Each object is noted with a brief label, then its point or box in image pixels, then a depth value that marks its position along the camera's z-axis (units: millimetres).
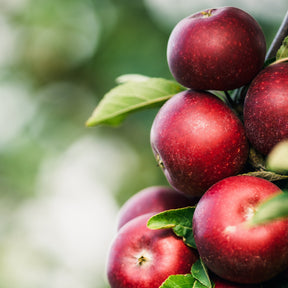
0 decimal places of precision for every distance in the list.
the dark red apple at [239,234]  965
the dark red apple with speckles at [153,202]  1081
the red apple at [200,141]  1013
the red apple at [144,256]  1017
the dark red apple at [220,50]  1013
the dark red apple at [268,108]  994
